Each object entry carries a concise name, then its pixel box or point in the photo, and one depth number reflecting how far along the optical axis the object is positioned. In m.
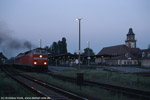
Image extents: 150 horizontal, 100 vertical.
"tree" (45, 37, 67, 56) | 98.50
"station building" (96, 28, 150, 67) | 70.07
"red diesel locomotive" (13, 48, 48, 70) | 31.62
